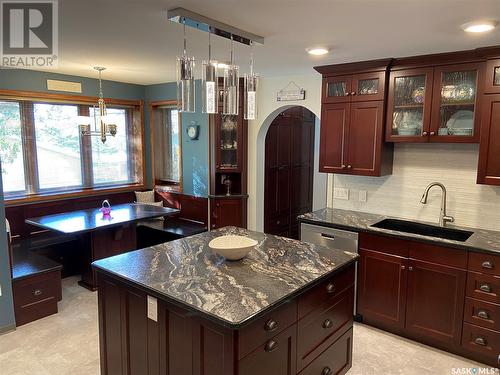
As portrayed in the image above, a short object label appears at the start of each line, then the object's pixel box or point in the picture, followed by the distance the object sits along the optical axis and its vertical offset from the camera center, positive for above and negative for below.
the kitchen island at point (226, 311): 1.70 -0.85
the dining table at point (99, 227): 3.87 -0.84
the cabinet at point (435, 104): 3.00 +0.39
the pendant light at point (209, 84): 2.02 +0.35
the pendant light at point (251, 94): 2.27 +0.33
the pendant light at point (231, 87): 2.19 +0.36
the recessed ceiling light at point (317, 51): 2.97 +0.80
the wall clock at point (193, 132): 5.00 +0.21
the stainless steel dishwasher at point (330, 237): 3.34 -0.84
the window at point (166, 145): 5.59 +0.03
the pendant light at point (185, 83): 2.00 +0.35
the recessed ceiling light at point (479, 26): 2.25 +0.77
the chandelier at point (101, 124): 4.02 +0.25
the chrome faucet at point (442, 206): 3.29 -0.52
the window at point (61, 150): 4.39 -0.05
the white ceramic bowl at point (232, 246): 2.28 -0.65
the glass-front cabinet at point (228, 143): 4.77 +0.06
